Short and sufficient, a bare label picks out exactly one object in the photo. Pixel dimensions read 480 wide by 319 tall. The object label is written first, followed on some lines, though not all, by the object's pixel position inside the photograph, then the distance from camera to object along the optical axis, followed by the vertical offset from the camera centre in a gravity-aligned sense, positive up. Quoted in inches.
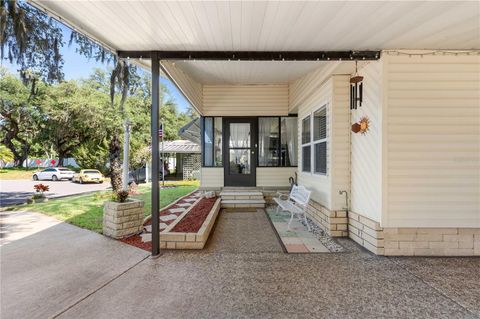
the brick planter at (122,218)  157.8 -40.6
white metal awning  93.2 +62.3
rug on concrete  143.2 -53.8
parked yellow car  628.4 -44.5
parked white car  706.2 -44.1
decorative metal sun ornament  144.9 +22.3
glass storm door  288.5 +12.2
